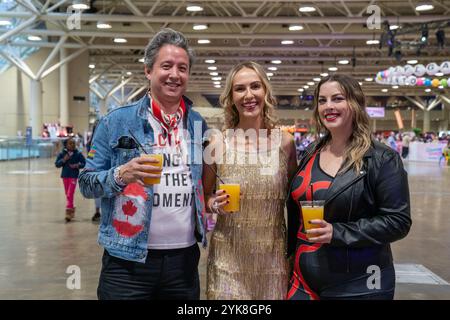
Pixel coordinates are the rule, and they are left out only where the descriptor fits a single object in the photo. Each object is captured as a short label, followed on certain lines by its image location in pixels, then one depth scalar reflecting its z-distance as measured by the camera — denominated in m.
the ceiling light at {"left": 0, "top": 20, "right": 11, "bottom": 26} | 18.09
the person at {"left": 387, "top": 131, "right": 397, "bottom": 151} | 29.06
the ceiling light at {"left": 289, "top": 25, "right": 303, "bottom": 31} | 19.97
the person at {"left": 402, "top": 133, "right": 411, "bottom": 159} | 31.44
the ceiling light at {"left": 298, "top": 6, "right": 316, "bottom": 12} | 16.95
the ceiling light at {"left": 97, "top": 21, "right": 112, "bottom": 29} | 20.17
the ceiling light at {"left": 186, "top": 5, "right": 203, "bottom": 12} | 17.36
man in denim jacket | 2.10
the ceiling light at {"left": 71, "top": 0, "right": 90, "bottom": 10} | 16.41
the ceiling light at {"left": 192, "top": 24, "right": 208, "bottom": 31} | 20.28
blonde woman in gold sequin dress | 2.40
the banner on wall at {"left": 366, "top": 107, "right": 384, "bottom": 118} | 40.22
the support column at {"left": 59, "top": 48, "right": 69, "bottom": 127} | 25.33
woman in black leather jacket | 1.99
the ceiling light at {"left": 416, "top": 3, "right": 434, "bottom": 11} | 16.69
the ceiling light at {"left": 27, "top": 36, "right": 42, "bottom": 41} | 23.72
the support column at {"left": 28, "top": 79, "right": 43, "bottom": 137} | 23.65
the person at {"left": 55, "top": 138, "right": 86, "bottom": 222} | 8.83
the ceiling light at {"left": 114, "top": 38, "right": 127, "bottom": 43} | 23.36
